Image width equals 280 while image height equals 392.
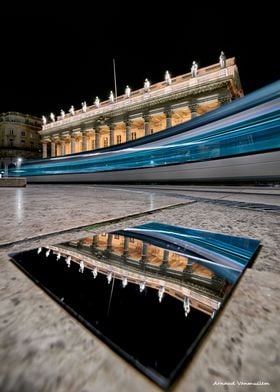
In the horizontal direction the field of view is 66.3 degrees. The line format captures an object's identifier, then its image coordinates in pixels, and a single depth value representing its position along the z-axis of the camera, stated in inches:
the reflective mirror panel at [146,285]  11.7
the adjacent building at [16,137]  1870.1
